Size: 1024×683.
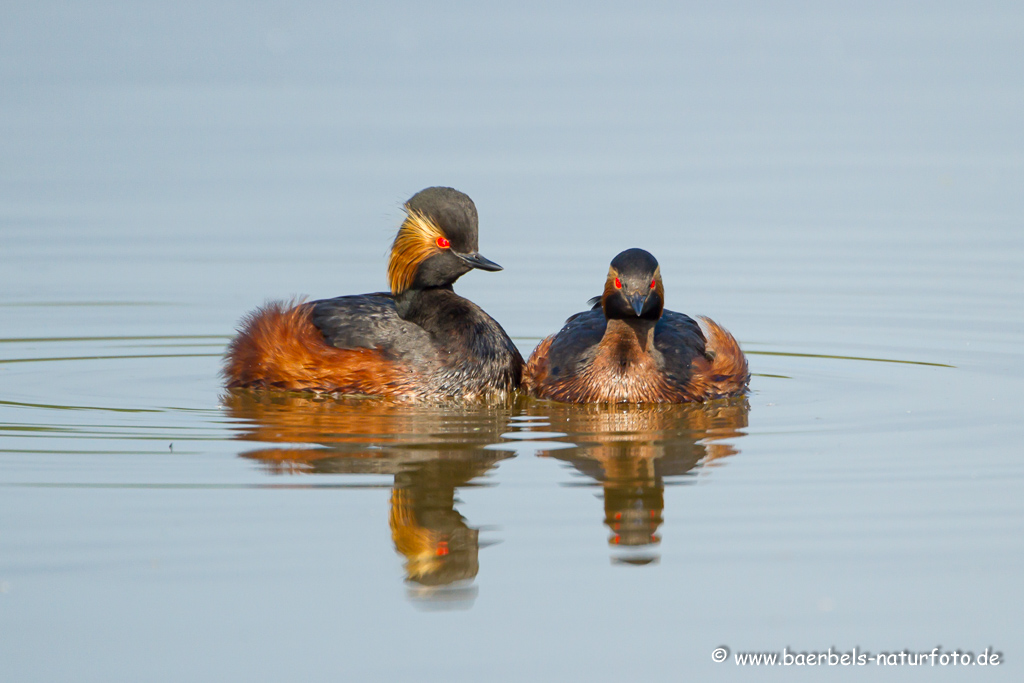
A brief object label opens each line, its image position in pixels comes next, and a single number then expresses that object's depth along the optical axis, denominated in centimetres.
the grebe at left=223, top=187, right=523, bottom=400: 1173
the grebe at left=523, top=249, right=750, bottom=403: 1127
